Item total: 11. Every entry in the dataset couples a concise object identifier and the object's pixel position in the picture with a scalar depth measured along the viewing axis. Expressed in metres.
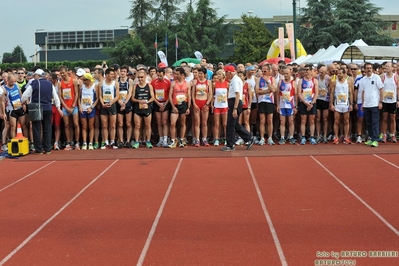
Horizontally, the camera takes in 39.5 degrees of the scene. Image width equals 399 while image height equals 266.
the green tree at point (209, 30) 53.88
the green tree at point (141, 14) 54.47
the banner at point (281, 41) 30.13
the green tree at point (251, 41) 46.66
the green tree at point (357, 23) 48.47
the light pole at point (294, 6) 27.48
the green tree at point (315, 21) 51.00
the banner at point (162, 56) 27.89
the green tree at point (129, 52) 52.50
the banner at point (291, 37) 29.98
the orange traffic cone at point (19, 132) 12.59
